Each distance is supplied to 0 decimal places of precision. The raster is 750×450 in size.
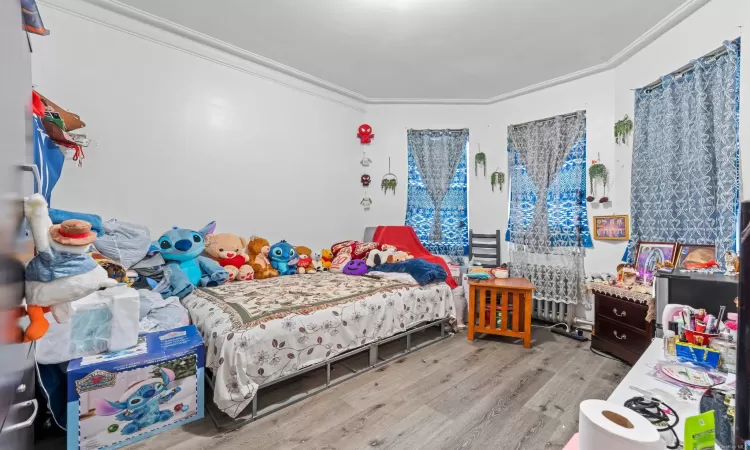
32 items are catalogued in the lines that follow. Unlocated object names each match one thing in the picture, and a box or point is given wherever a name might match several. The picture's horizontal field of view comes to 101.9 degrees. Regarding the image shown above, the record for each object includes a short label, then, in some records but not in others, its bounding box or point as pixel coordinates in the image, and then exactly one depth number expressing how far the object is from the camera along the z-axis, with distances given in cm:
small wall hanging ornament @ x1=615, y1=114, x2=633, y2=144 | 284
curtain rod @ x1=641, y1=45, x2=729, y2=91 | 208
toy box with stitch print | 140
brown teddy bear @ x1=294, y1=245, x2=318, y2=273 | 311
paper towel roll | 51
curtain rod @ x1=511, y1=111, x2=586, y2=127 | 329
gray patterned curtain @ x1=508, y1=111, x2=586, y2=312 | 323
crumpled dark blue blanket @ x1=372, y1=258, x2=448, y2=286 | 279
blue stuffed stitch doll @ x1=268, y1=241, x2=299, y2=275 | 300
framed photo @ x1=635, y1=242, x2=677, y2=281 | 235
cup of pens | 110
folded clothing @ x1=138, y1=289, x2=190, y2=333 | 179
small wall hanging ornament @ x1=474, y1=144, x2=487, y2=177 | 390
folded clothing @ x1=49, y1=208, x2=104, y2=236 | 171
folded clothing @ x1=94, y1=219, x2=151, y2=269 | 200
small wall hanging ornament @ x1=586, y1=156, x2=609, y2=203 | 304
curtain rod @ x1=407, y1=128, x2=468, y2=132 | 401
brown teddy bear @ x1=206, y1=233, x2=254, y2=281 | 267
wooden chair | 374
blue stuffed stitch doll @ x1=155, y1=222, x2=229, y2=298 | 226
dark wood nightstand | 225
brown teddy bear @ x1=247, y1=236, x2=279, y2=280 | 282
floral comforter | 165
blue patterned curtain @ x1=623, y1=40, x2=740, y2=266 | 200
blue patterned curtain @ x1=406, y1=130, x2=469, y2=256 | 401
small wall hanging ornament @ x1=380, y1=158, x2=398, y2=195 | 409
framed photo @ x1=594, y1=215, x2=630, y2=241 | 289
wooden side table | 274
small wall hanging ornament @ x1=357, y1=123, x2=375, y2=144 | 402
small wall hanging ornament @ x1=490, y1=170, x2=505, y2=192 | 379
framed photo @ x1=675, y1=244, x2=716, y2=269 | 211
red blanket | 368
